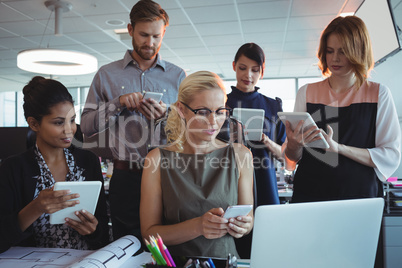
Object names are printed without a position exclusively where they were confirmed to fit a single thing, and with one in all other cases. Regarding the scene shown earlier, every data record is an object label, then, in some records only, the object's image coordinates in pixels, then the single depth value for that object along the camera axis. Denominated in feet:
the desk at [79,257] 3.04
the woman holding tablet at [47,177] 3.87
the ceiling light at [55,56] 14.99
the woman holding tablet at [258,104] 6.48
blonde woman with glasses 4.07
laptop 2.35
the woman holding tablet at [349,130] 4.76
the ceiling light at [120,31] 19.35
